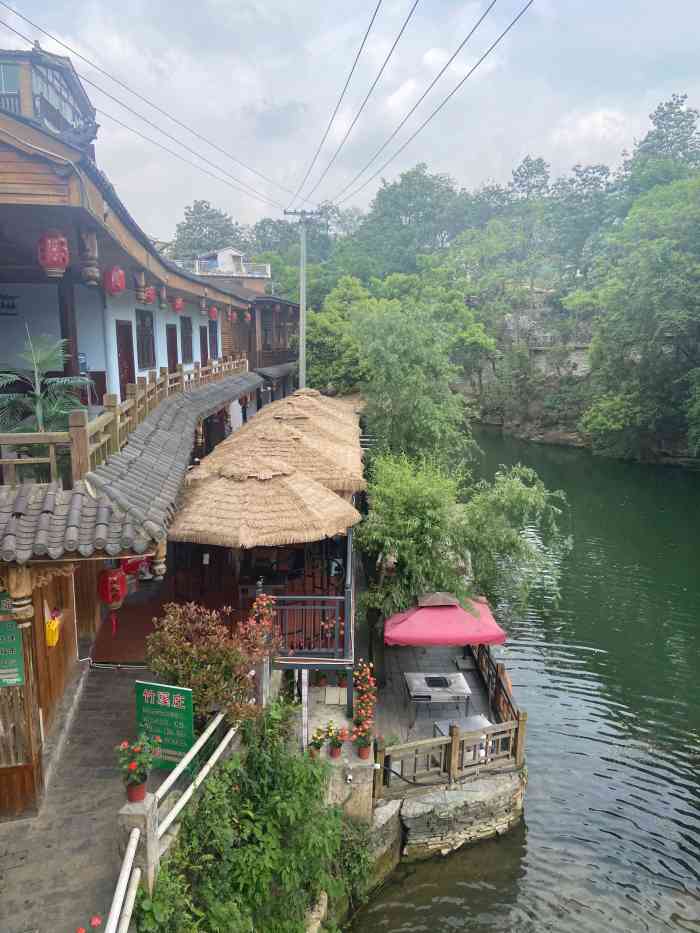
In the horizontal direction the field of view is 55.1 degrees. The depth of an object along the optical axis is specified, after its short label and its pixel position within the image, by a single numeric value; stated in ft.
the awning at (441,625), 36.73
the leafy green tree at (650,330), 107.86
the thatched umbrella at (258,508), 31.30
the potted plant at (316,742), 28.12
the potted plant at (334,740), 28.55
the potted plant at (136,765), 17.52
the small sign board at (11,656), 20.86
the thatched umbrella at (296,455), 40.75
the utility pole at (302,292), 82.36
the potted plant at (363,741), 29.68
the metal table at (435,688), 37.55
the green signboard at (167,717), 22.61
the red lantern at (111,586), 27.68
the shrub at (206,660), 23.56
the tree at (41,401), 24.61
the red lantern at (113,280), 34.78
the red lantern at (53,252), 25.40
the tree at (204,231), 312.09
